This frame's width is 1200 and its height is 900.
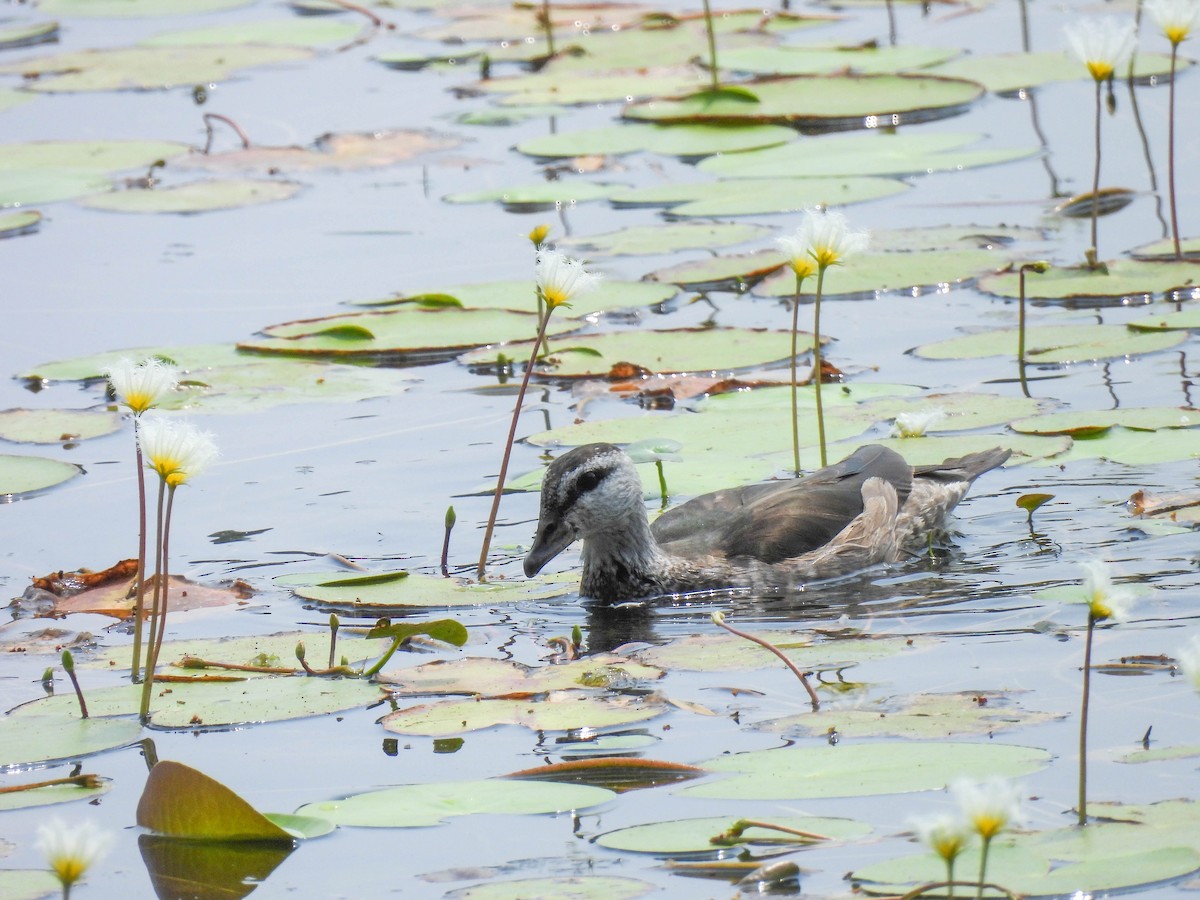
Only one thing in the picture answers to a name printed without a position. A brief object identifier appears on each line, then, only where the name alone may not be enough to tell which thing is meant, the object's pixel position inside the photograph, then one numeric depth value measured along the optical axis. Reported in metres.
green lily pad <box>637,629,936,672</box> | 12.47
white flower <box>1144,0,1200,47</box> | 19.47
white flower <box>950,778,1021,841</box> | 6.95
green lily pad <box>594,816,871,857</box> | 9.52
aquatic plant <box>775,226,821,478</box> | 15.12
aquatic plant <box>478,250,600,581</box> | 14.12
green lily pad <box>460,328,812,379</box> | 19.33
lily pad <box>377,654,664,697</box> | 12.23
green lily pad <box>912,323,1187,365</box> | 18.78
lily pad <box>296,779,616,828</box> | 10.10
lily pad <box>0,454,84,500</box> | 17.06
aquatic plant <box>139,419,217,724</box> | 10.87
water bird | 15.48
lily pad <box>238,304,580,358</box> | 20.41
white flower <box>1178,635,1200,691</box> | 8.23
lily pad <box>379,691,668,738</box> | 11.49
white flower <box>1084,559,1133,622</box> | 8.75
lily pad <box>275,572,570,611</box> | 14.17
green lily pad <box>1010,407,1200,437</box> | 16.70
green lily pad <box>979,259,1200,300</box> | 20.47
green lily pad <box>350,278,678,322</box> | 21.28
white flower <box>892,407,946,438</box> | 17.16
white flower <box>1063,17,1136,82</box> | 18.86
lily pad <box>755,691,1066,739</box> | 10.89
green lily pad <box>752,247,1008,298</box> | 21.41
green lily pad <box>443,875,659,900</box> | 9.09
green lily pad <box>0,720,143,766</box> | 11.29
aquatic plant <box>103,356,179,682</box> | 11.20
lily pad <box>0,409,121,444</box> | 18.39
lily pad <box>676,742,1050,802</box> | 9.92
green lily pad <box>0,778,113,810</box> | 10.74
